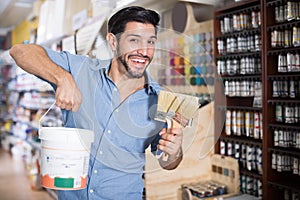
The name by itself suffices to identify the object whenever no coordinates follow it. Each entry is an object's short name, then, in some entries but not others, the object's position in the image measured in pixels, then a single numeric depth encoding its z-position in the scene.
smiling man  0.99
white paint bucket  1.00
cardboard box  2.59
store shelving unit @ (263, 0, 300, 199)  2.36
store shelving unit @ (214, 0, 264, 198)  2.63
